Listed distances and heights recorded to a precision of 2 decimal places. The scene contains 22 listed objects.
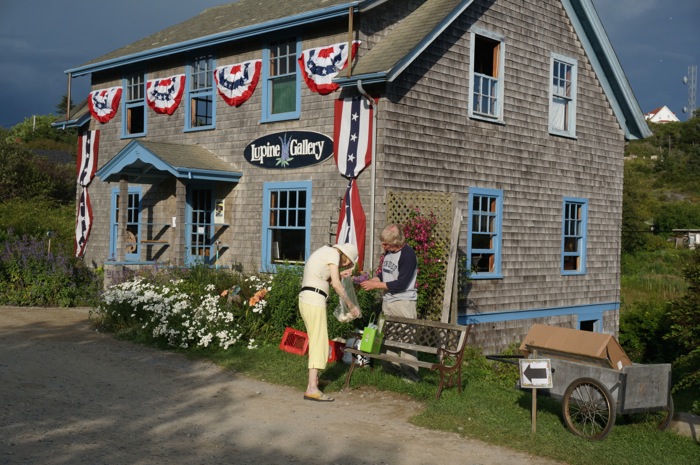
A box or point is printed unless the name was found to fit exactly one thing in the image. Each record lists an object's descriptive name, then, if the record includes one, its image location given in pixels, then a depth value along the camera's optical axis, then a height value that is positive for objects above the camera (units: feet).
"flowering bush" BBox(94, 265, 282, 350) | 41.63 -4.40
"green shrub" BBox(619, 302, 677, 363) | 62.34 -7.46
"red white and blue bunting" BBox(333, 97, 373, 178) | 47.42 +5.56
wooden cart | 26.37 -5.05
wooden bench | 31.48 -4.35
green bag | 32.37 -4.28
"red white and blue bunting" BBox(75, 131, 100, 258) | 68.85 +3.71
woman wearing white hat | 30.37 -2.38
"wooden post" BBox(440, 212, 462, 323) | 38.88 -1.72
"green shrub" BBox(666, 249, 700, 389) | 34.47 -2.92
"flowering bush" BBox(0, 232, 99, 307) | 59.21 -4.30
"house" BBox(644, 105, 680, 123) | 430.12 +65.77
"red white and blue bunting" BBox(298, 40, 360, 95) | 49.26 +10.06
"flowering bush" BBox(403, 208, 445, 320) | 43.78 -1.60
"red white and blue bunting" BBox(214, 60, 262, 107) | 55.26 +9.95
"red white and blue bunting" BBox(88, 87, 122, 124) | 66.85 +9.83
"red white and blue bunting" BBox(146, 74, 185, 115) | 61.11 +9.88
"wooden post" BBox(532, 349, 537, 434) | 26.94 -5.70
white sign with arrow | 26.84 -4.49
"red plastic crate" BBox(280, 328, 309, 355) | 38.63 -5.36
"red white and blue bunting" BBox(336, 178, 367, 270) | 47.19 +0.54
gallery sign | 50.55 +5.00
